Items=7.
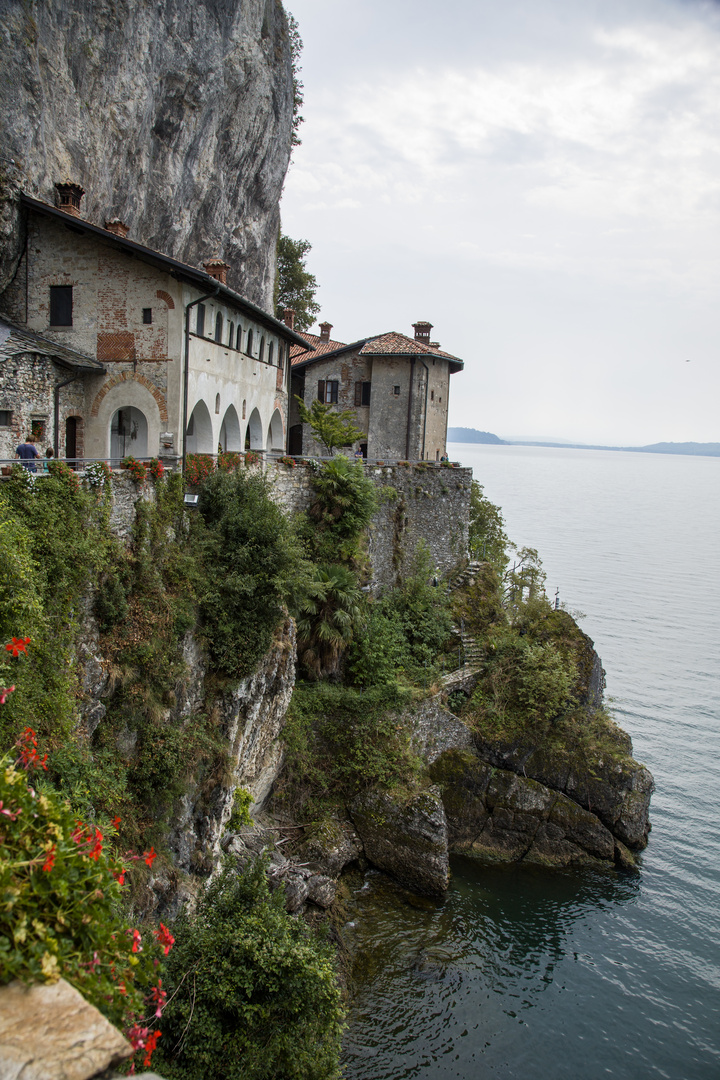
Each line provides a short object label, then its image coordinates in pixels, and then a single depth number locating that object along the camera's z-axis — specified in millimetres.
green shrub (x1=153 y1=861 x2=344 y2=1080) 11883
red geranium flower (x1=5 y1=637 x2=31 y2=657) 8164
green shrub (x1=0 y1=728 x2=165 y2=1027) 5457
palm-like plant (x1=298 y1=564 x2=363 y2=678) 26078
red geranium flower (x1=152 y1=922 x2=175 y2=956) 7523
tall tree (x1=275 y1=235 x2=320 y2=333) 47531
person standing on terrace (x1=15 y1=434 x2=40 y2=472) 17016
